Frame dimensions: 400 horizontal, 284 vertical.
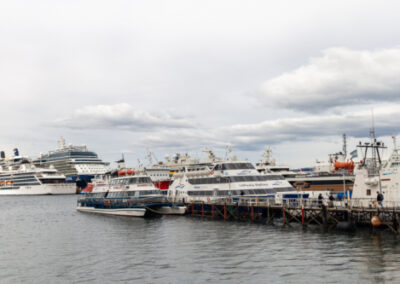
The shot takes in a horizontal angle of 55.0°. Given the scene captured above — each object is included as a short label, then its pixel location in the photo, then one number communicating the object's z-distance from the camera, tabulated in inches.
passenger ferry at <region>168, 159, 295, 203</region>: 2193.7
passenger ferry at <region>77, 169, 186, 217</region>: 2262.6
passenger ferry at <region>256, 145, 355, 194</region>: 3358.8
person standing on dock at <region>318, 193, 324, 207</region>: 1678.8
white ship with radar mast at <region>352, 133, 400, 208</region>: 1496.1
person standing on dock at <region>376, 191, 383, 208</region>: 1431.0
